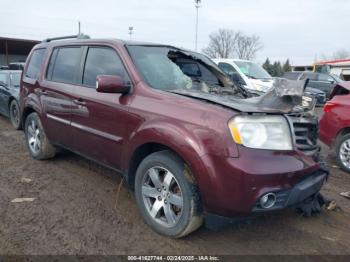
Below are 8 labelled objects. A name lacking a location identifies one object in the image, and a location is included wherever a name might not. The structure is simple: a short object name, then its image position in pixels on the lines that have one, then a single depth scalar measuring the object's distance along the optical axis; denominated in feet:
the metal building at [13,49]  109.09
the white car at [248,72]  39.82
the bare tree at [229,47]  191.83
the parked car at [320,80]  64.75
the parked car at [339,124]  19.56
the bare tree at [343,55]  274.24
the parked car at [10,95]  29.07
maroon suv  9.83
